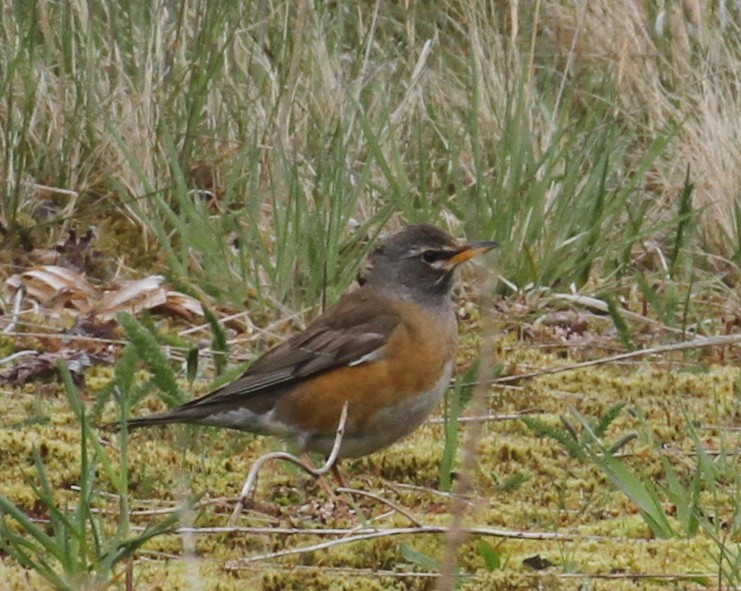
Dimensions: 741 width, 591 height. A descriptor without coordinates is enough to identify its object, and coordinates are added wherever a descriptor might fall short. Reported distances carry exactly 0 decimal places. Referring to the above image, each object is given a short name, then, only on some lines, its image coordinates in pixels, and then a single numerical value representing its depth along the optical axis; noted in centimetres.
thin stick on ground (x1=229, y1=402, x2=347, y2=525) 651
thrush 986
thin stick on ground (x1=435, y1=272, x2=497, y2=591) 382
